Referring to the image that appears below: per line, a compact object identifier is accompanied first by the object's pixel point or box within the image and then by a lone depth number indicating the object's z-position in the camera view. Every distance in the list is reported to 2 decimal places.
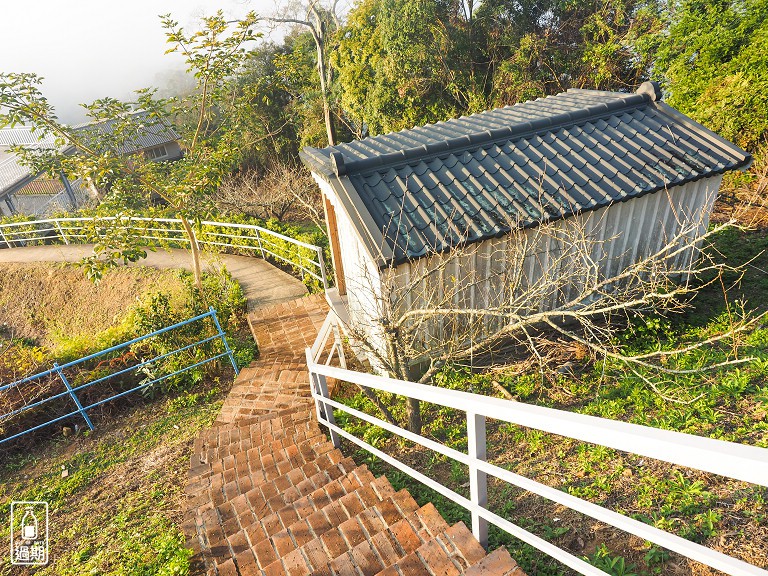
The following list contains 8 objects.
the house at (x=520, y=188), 4.91
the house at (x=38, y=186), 24.58
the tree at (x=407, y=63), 14.09
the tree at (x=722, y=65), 8.74
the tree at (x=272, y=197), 15.39
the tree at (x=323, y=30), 17.47
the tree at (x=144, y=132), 6.79
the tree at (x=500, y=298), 4.21
